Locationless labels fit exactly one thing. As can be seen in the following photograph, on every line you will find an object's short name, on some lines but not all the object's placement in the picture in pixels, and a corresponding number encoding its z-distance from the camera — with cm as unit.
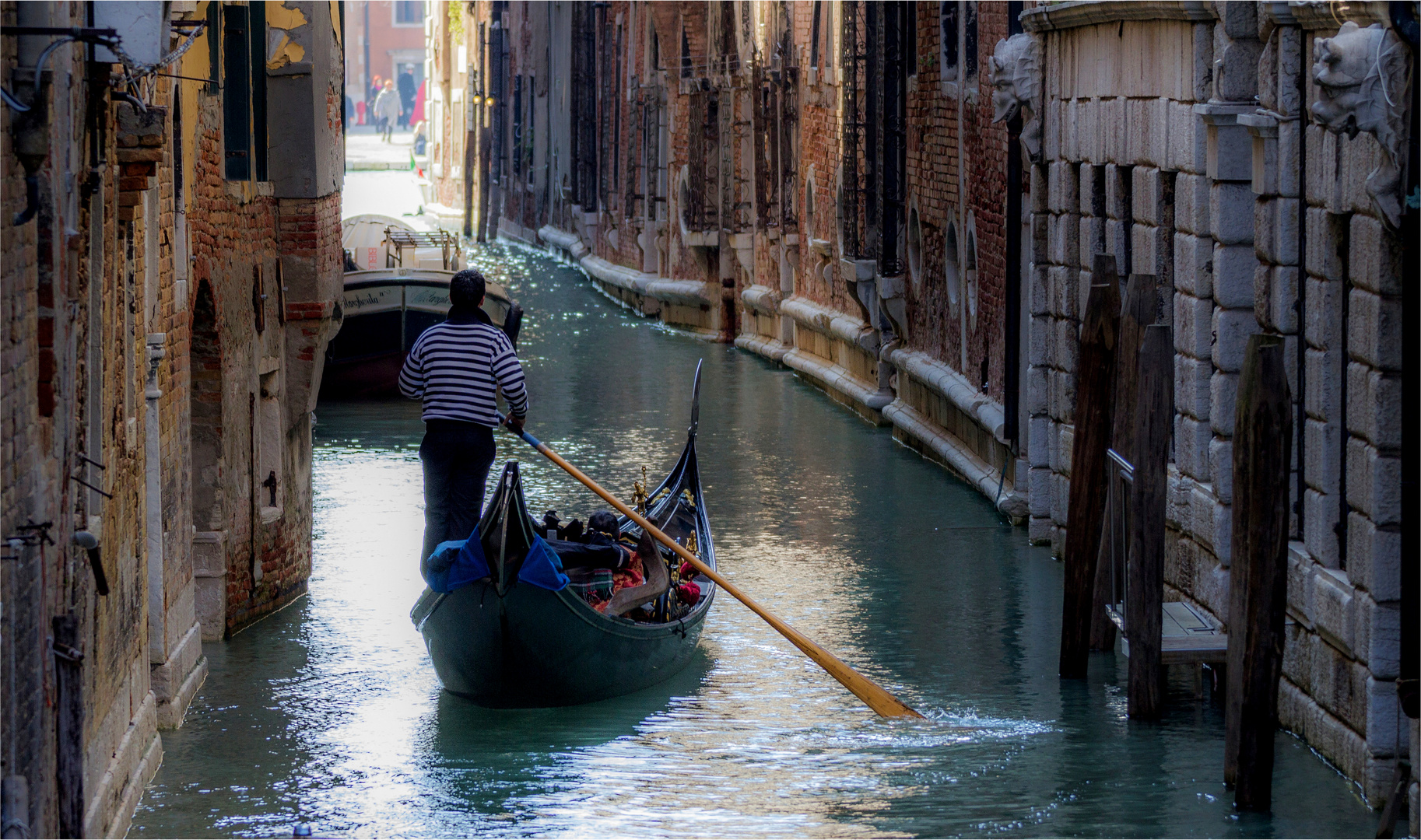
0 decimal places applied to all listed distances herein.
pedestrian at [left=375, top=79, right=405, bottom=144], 16100
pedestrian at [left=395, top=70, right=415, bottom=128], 17050
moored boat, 4300
